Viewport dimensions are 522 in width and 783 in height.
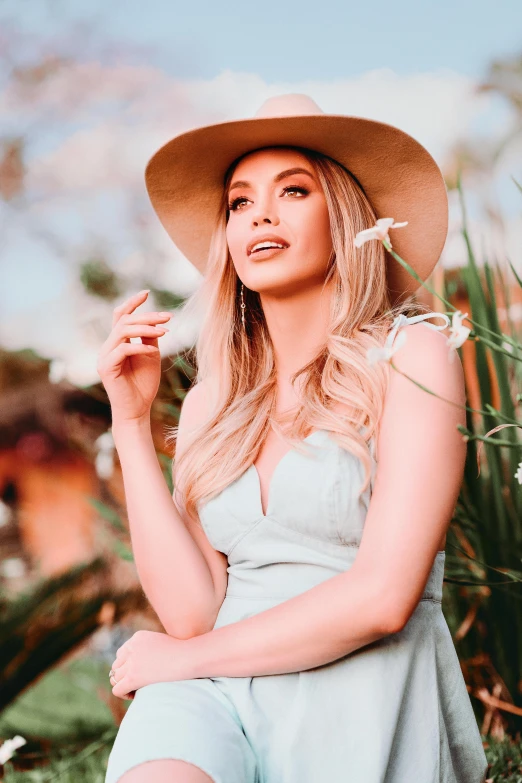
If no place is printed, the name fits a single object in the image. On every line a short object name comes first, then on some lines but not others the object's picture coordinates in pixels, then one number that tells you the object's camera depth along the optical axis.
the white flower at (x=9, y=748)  2.17
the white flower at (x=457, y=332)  1.09
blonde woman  1.42
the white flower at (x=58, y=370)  3.11
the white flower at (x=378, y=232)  1.14
